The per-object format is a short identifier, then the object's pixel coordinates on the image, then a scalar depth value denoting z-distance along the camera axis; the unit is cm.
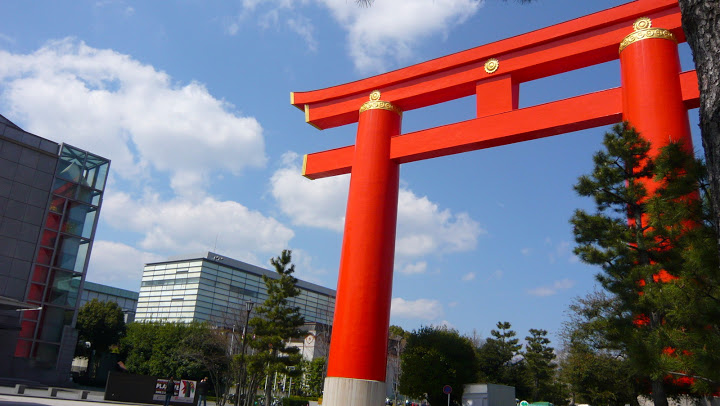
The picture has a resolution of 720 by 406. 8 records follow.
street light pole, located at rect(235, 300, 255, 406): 1891
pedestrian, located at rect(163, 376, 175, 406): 1543
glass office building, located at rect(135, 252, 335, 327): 5556
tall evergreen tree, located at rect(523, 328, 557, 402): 3319
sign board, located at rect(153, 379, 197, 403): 1964
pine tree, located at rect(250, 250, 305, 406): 2027
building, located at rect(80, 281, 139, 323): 6925
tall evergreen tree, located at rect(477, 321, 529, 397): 3116
